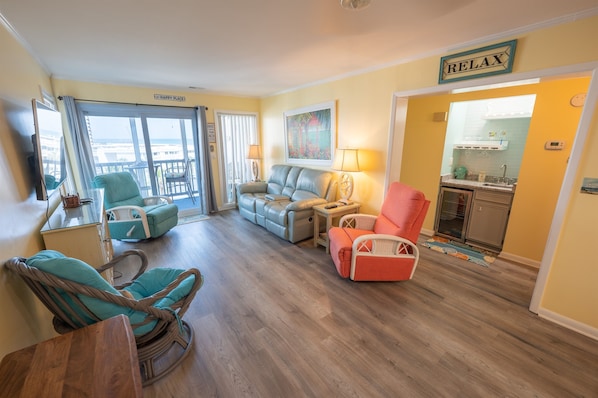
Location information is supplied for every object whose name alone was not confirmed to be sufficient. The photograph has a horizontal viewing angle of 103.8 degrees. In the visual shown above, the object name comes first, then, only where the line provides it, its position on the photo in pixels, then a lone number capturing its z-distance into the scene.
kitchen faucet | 3.43
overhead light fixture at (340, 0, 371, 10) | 1.53
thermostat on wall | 2.60
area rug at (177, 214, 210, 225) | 4.42
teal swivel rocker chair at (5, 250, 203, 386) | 1.11
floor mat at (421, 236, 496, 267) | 2.98
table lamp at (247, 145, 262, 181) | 5.08
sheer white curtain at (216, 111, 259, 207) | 4.94
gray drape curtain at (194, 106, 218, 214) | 4.51
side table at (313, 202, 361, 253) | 3.14
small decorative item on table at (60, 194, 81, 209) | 2.40
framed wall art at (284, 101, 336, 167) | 3.77
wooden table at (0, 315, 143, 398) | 0.76
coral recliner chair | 2.35
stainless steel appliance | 3.46
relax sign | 2.06
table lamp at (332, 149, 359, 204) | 3.21
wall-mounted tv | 1.66
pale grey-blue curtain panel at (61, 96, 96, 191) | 3.40
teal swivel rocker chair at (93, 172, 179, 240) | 3.37
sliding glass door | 3.87
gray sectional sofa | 3.44
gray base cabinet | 3.08
